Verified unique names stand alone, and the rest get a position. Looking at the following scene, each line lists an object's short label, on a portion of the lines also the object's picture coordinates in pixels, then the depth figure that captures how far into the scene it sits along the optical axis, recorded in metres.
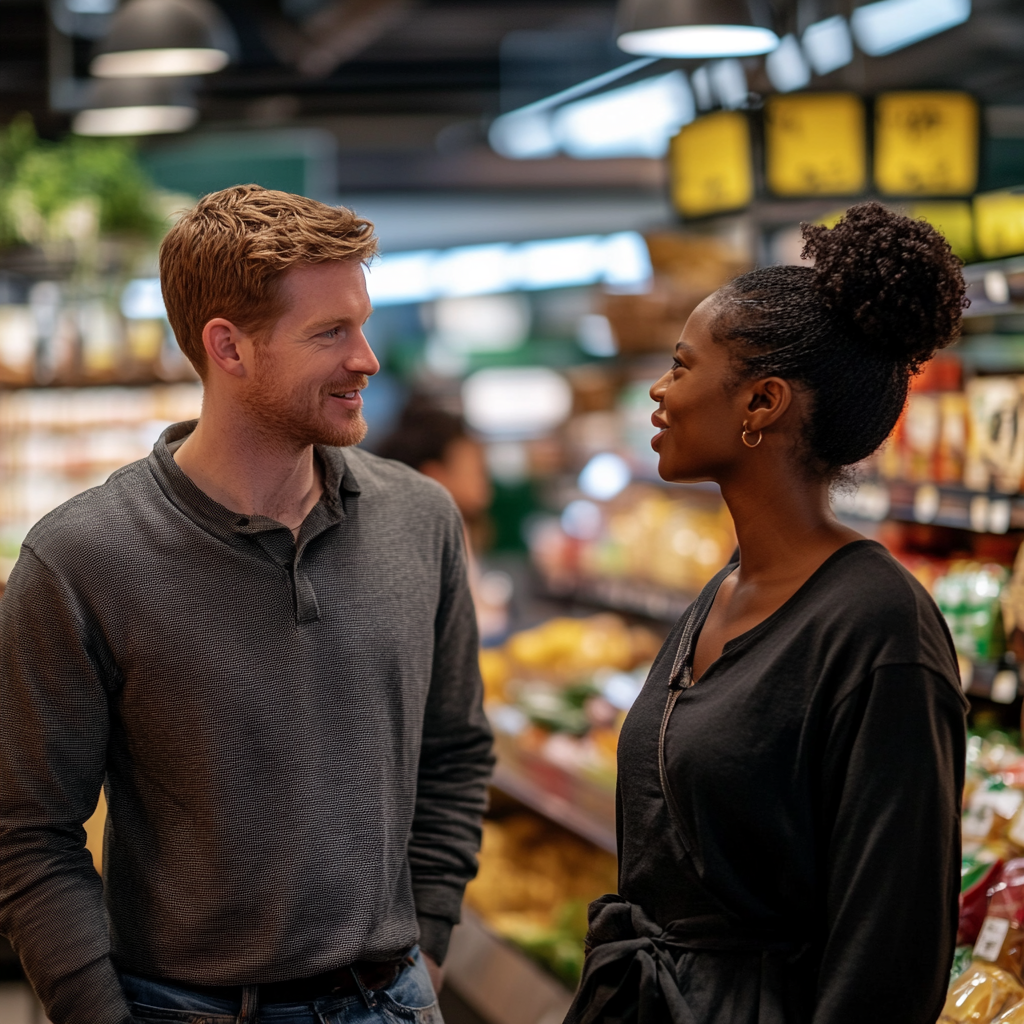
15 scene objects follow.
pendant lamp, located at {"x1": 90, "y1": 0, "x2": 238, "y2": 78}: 5.58
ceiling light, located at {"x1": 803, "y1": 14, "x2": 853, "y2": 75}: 5.74
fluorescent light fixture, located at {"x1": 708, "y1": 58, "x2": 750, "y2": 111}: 6.40
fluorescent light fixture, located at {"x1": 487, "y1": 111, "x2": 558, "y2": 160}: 9.39
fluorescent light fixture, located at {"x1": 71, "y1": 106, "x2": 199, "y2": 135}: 6.98
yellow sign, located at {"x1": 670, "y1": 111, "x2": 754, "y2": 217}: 4.64
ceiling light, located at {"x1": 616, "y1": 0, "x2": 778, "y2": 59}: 4.10
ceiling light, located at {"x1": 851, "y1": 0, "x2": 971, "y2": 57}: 5.36
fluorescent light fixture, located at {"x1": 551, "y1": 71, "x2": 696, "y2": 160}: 7.87
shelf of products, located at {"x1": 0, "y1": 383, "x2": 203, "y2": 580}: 7.41
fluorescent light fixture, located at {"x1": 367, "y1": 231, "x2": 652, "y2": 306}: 10.42
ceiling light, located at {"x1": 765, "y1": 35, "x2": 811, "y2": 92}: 5.99
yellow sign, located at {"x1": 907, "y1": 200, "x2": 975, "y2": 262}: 3.48
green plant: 6.58
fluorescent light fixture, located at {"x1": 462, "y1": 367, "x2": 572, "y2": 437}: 11.99
